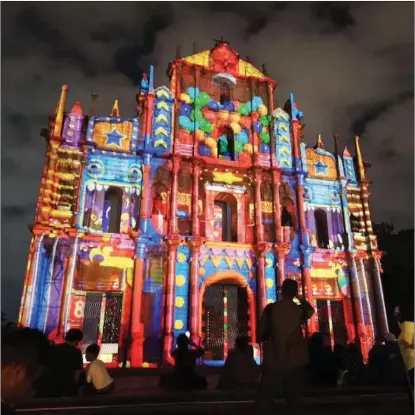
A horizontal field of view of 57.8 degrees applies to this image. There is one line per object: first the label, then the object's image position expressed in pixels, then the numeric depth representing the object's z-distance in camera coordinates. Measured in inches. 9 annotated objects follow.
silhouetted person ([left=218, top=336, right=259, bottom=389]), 267.9
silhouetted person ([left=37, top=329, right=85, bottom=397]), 215.8
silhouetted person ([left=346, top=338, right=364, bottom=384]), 420.5
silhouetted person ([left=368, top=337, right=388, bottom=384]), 287.0
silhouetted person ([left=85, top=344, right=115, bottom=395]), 239.9
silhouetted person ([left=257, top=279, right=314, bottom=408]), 180.1
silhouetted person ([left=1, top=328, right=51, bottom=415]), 119.6
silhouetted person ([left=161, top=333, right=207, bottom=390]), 280.2
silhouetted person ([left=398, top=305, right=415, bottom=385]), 269.8
